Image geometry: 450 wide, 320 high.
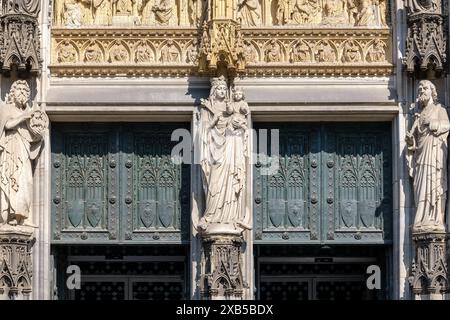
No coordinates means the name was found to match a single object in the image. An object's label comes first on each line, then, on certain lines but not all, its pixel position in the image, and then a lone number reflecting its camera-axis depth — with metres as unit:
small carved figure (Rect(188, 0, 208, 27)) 22.83
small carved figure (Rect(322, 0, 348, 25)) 22.98
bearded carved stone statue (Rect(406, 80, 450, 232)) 21.84
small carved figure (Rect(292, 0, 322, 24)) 22.98
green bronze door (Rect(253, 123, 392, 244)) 22.69
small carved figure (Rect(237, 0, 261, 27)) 22.89
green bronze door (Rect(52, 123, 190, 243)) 22.66
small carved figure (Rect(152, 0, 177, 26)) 22.95
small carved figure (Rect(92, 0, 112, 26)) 23.00
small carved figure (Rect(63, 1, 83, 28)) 22.91
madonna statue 21.88
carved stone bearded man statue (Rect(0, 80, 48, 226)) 21.80
